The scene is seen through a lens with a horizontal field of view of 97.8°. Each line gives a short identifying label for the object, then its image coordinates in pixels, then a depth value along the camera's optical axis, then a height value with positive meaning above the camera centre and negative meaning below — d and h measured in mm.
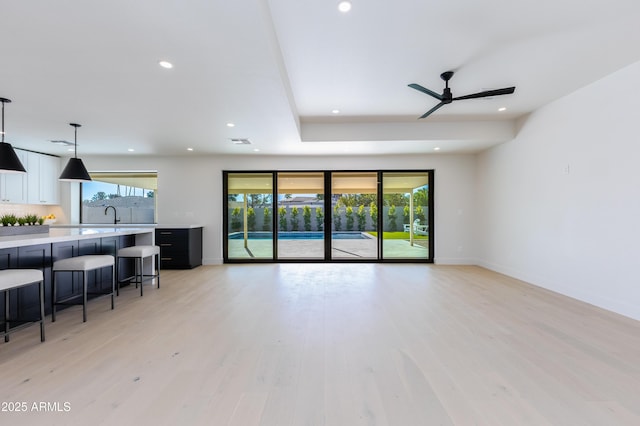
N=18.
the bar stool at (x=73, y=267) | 2949 -564
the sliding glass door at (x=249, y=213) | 6449 +6
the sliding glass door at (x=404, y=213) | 6355 -13
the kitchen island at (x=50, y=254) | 2691 -454
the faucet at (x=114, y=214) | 6434 +0
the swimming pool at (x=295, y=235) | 6457 -516
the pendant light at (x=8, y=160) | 3226 +638
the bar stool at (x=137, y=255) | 3961 -583
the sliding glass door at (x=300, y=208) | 6441 +117
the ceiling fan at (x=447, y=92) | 3135 +1372
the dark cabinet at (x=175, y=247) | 5727 -685
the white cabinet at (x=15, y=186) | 5125 +531
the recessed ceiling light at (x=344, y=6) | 2114 +1595
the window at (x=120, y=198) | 6461 +375
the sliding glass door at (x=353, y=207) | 6391 +134
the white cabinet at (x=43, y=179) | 5605 +744
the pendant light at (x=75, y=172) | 4043 +617
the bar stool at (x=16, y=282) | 2230 -569
